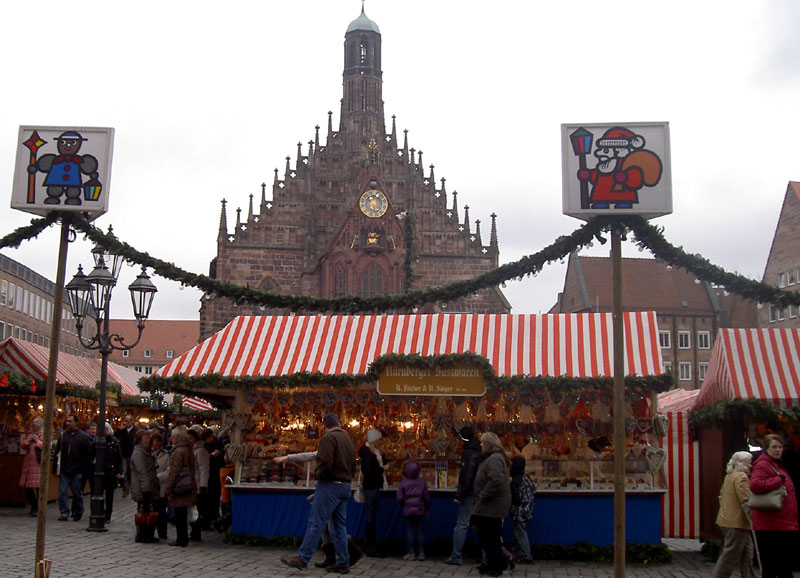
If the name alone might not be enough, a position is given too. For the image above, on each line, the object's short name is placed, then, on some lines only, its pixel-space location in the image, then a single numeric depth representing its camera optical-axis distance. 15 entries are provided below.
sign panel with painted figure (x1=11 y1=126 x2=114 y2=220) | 8.05
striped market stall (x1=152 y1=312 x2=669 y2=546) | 11.48
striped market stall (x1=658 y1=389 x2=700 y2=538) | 13.45
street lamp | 12.76
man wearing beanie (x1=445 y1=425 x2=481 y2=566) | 10.48
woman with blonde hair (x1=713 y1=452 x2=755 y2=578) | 8.56
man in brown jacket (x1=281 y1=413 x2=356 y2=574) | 8.99
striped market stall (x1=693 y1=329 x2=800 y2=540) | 10.53
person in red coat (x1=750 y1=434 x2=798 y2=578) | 8.08
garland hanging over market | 9.45
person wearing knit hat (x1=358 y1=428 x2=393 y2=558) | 11.17
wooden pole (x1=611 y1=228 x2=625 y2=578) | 6.87
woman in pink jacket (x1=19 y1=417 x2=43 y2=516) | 14.23
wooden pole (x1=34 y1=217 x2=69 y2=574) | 7.29
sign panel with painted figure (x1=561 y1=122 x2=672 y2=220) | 7.78
